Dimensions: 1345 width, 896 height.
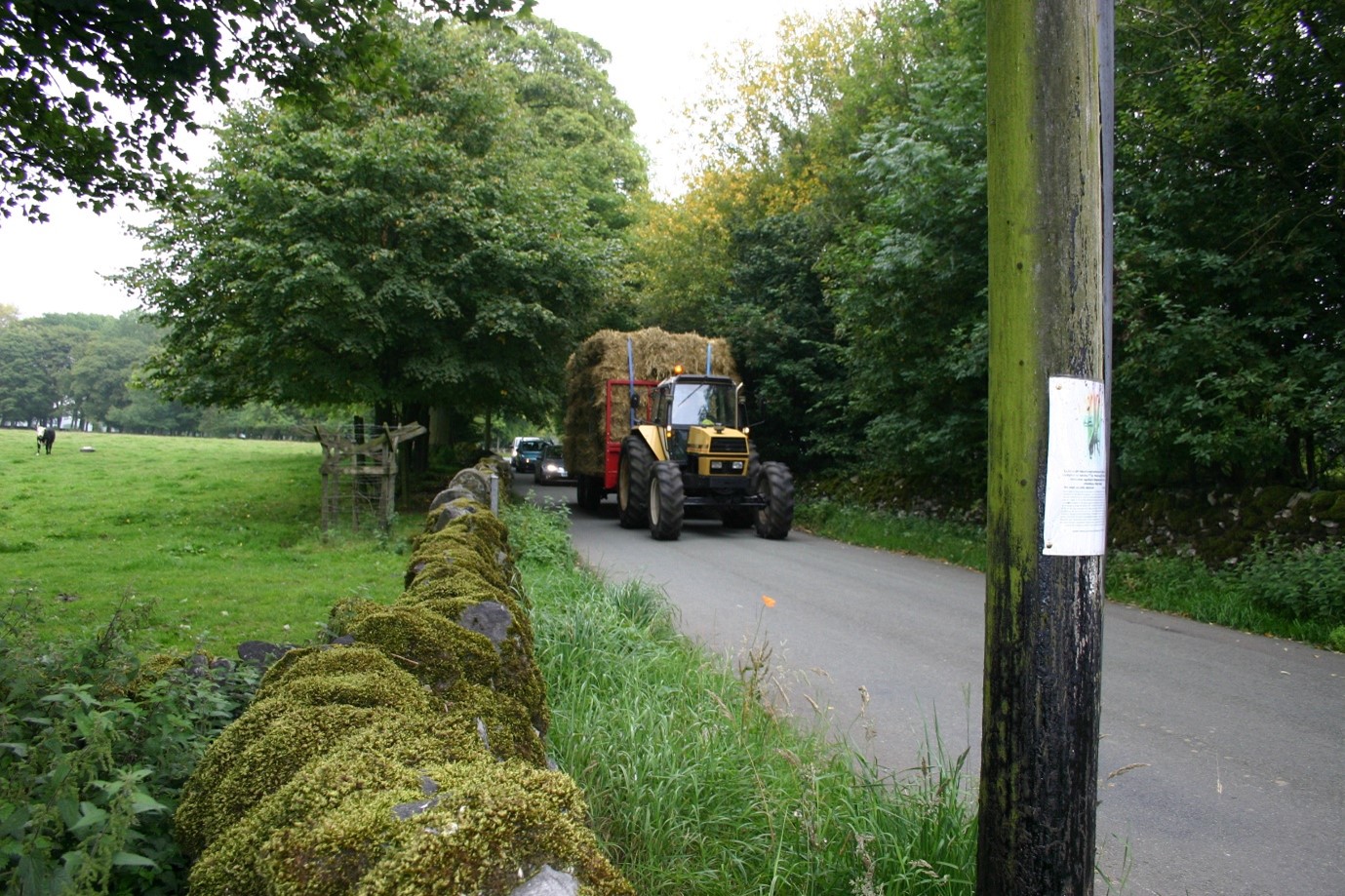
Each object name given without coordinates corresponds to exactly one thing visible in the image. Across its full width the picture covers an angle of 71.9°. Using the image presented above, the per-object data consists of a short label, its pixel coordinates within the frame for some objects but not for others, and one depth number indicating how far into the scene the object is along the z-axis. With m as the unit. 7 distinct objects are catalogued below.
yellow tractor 15.38
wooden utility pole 2.31
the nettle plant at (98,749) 1.76
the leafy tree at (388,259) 15.34
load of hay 18.84
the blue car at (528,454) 39.84
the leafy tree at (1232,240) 8.91
